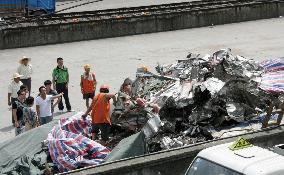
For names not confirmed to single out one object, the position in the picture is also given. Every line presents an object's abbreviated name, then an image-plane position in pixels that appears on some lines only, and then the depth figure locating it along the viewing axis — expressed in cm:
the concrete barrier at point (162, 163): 988
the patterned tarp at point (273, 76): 1383
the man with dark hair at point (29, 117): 1305
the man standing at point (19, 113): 1336
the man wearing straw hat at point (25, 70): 1655
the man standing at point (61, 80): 1609
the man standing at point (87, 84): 1598
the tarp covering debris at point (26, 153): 1110
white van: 768
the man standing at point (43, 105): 1370
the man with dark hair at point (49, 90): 1465
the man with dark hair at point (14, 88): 1515
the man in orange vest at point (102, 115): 1261
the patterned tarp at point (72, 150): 1119
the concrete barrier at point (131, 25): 2548
